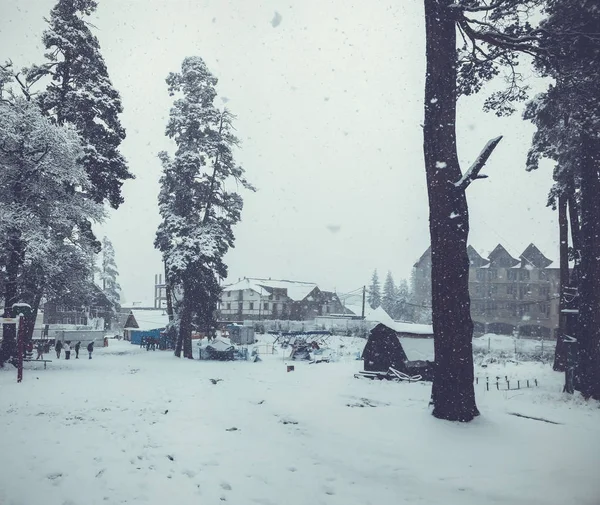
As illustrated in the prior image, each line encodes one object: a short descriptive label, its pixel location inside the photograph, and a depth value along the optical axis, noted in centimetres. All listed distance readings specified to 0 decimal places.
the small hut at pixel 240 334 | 4171
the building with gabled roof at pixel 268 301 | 7094
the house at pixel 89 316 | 5884
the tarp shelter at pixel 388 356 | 1906
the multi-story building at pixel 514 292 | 5503
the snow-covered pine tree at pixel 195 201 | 2656
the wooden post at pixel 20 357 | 1470
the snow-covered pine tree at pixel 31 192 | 1775
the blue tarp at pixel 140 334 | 4775
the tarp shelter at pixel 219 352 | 2833
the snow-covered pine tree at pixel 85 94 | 2073
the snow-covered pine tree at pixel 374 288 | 9631
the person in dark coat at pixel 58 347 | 2701
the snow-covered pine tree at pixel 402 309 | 7672
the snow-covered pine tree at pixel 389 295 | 8224
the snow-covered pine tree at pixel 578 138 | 805
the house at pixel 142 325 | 4847
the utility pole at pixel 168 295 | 2681
